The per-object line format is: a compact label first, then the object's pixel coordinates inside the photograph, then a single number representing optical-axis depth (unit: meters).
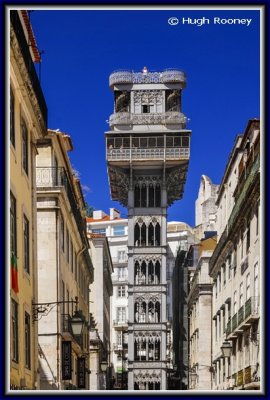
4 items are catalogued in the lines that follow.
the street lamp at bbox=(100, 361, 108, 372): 42.88
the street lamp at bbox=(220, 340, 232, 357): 29.01
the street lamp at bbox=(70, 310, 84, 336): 20.39
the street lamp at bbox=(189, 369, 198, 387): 55.01
